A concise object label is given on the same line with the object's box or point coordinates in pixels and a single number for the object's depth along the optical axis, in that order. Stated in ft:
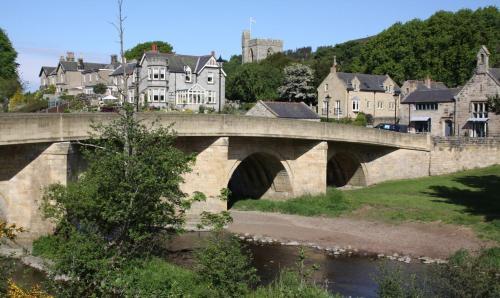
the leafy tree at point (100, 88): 239.73
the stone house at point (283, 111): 186.80
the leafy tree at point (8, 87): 188.46
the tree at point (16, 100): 183.68
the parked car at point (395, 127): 195.59
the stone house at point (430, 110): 192.03
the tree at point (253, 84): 279.08
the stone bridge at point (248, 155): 86.79
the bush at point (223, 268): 49.62
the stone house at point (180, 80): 214.28
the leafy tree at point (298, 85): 274.16
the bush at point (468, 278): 46.78
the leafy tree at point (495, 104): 116.99
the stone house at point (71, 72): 299.38
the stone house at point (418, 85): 232.69
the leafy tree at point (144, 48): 340.04
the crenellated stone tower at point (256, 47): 430.20
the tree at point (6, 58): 240.49
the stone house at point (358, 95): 239.30
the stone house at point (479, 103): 175.32
